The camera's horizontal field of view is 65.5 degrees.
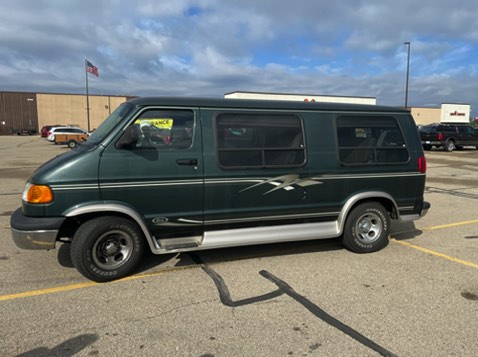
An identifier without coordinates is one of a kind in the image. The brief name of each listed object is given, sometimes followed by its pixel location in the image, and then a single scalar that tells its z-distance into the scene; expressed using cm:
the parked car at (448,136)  2420
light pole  3331
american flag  4403
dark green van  391
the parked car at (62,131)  3265
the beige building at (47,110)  6762
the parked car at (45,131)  4588
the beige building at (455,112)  5712
